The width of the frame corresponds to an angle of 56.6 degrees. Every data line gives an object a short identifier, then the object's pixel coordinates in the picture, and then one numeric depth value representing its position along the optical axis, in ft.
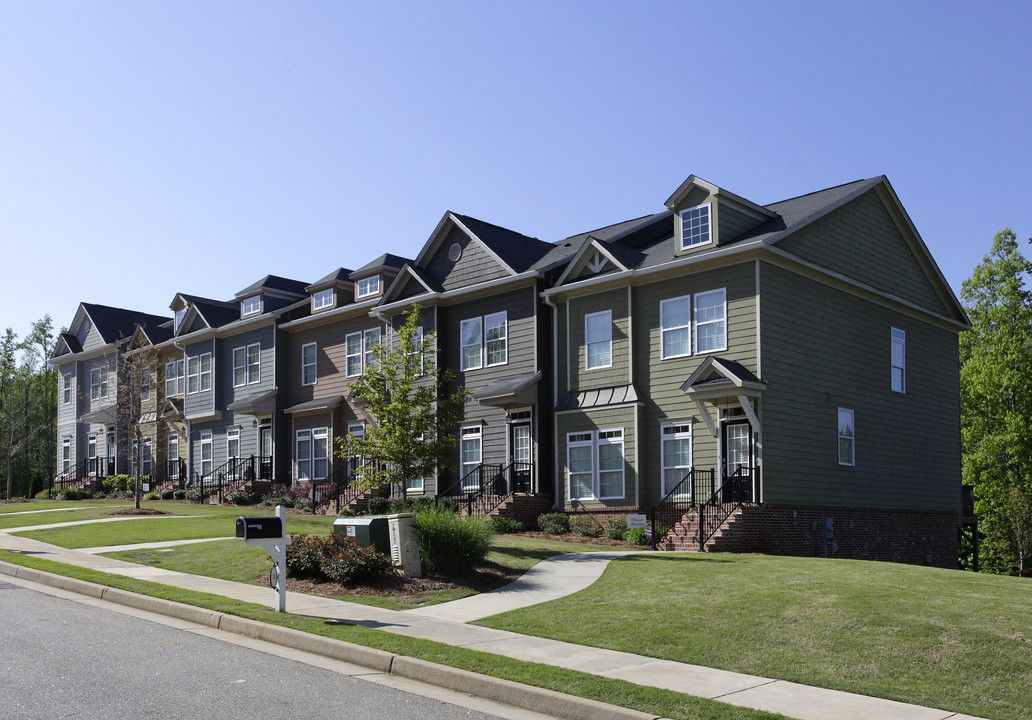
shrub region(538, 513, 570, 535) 82.58
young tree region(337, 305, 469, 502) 70.18
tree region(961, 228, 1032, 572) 125.90
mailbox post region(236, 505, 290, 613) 40.93
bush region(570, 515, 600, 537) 81.61
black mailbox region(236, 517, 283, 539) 40.91
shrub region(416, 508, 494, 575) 52.80
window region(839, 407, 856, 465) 83.76
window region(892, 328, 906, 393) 92.53
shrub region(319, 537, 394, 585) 49.85
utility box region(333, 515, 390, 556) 53.47
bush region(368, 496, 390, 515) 92.73
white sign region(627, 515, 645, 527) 77.61
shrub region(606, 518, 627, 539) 79.25
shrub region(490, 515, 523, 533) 81.10
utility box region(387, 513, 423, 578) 51.67
